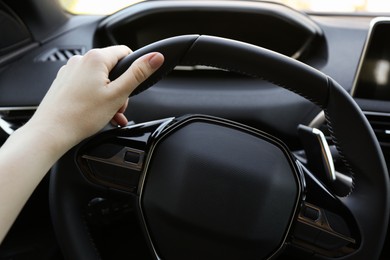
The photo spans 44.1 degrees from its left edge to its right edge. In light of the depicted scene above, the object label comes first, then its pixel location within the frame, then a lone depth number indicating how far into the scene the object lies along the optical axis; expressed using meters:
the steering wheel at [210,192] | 0.70
